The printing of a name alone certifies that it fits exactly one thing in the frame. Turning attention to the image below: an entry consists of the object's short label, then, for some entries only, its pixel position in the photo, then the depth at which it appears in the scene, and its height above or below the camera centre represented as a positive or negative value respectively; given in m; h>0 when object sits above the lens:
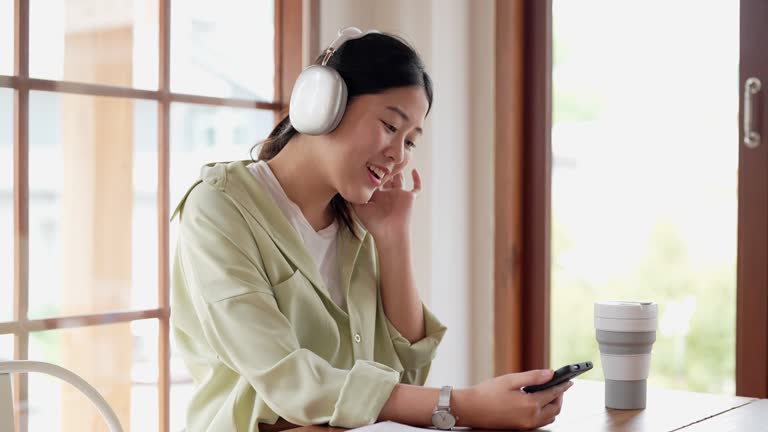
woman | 2.64 -0.16
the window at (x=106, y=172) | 3.06 +0.01
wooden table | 2.66 -0.32
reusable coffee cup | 2.76 -0.23
